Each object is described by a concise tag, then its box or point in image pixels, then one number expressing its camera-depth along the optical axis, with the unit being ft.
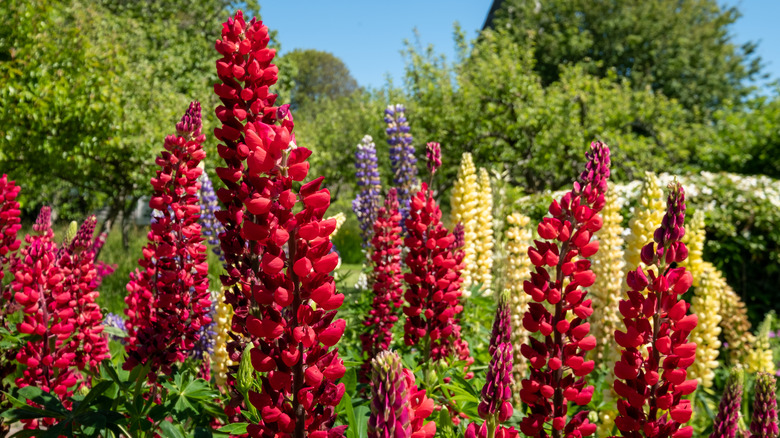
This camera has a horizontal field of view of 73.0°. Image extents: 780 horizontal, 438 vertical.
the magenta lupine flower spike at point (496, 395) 3.71
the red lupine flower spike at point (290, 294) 3.20
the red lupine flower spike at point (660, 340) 4.09
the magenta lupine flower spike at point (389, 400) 2.75
